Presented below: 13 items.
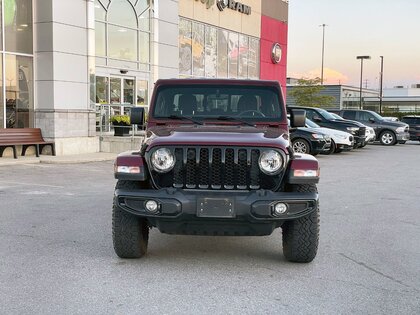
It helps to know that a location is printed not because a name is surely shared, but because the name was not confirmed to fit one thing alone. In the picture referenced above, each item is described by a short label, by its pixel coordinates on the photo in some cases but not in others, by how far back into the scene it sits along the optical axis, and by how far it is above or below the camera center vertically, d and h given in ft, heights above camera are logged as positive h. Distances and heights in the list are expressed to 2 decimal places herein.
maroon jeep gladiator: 15.79 -2.22
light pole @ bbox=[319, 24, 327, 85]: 243.23 +32.74
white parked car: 62.40 -2.37
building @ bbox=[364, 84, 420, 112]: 288.02 +9.32
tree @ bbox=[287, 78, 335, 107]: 163.73 +7.33
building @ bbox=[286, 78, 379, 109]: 249.96 +12.21
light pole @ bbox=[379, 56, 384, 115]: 217.42 +20.15
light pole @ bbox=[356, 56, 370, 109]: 198.23 +22.64
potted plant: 62.54 -1.17
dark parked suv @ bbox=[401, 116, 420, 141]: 90.70 -0.87
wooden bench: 50.42 -2.51
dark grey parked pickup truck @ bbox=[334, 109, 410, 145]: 83.61 -1.00
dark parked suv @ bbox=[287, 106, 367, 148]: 68.69 -0.70
